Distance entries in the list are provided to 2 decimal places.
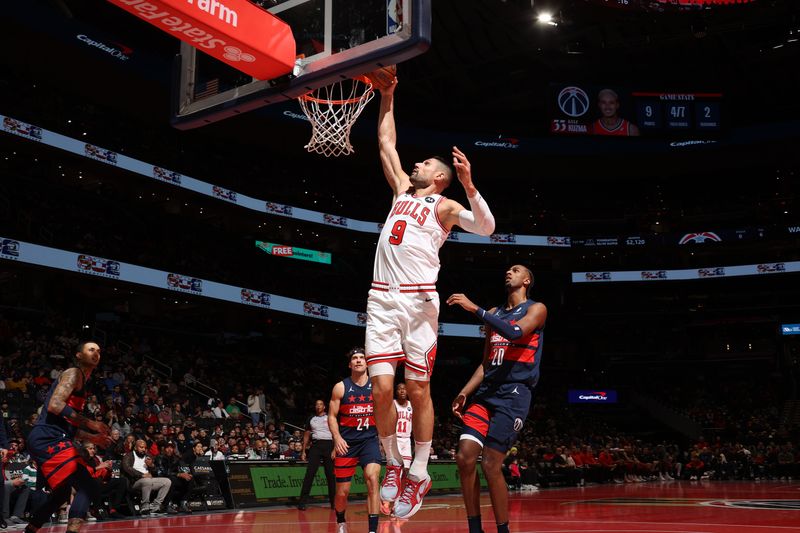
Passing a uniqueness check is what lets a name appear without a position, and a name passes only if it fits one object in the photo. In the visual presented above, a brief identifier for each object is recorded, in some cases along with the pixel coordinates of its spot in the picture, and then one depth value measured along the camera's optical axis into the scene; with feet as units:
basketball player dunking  18.56
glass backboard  21.81
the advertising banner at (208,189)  82.69
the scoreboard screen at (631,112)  118.01
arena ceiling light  85.58
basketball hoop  28.86
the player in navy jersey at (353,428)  30.32
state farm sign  21.81
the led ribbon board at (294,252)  123.34
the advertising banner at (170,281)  79.61
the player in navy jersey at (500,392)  21.20
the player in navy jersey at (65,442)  22.79
